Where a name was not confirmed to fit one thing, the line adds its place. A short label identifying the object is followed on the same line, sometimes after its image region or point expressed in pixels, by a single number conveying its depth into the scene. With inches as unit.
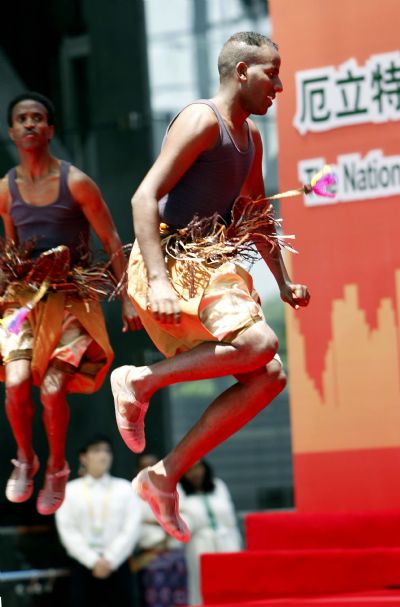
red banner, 526.0
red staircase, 461.1
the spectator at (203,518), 643.5
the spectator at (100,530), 638.5
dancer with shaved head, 358.3
